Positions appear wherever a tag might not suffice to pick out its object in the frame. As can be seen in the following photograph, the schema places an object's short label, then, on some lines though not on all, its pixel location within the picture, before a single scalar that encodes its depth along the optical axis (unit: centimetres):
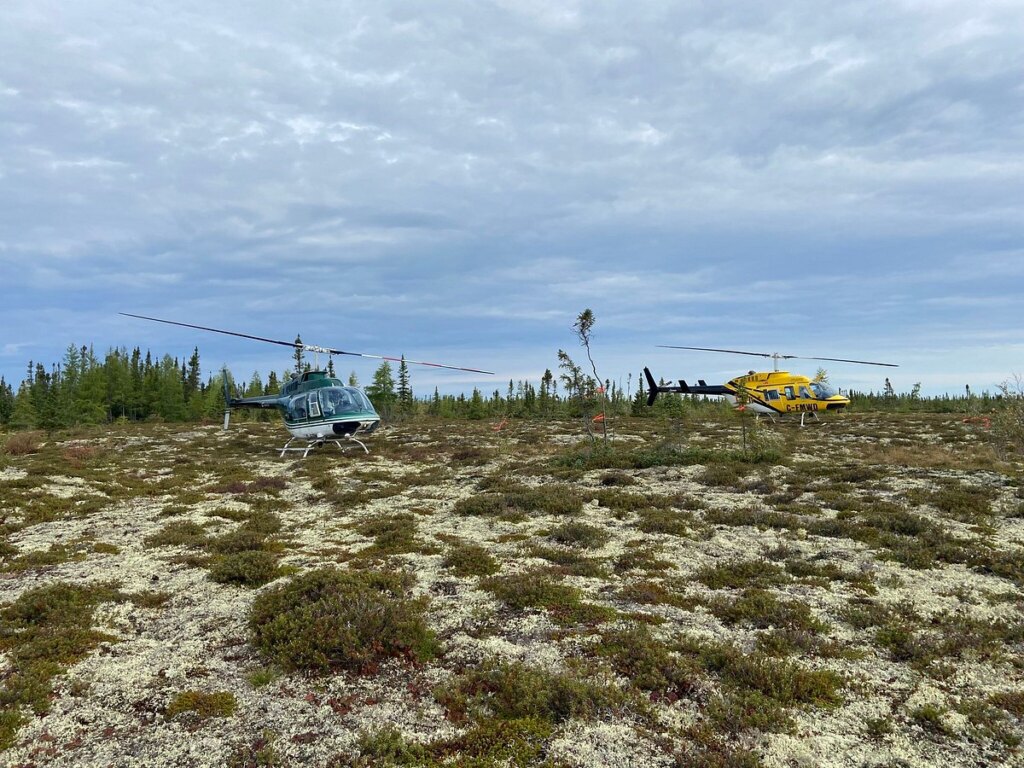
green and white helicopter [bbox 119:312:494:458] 2717
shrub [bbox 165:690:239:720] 606
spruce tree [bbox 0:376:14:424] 8106
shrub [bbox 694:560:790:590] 980
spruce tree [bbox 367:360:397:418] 7331
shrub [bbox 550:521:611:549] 1234
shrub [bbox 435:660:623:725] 598
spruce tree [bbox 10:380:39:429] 6531
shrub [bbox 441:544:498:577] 1053
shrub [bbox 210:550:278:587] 1002
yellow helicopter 4019
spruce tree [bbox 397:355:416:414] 7538
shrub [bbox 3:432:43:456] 2990
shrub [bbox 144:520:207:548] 1258
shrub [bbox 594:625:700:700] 648
